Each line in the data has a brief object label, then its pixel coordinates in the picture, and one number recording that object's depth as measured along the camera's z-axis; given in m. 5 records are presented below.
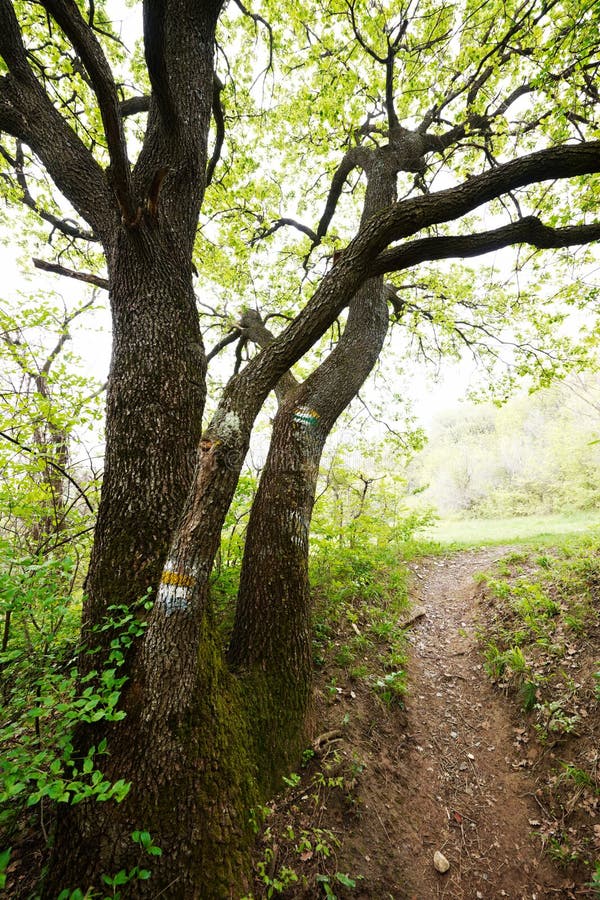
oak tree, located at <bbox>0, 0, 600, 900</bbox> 1.96
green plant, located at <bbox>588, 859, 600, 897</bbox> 2.17
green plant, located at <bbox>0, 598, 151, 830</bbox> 1.46
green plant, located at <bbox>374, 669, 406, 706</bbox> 3.57
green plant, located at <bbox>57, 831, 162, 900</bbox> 1.50
